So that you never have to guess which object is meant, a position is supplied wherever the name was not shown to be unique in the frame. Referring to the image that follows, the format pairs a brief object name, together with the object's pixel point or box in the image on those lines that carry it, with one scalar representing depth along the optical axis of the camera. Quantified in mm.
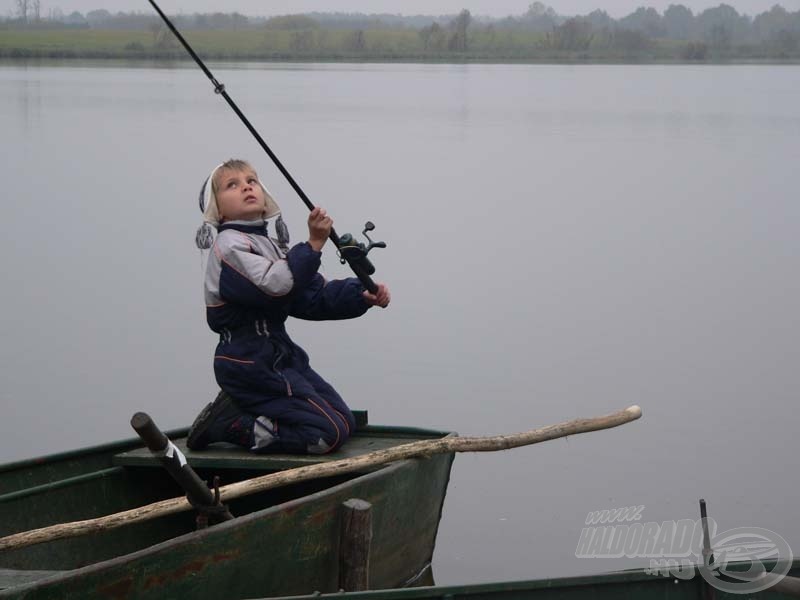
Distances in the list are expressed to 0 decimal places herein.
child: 7477
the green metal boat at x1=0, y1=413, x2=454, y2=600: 6170
